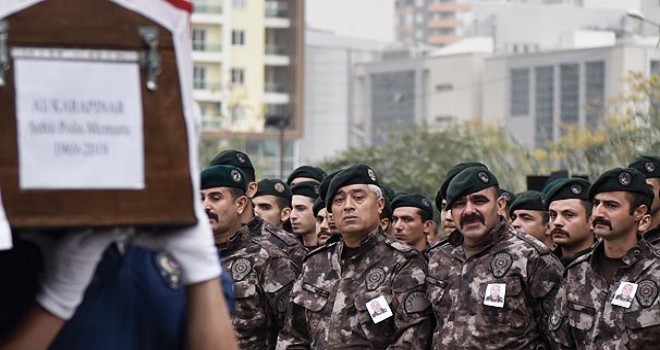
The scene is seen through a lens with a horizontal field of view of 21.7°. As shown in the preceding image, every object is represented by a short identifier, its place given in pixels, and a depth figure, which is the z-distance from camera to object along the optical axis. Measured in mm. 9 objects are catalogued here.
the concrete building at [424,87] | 120812
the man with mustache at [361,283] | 9109
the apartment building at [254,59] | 101688
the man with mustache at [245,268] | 9992
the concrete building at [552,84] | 102812
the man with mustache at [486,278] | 8828
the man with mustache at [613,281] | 8445
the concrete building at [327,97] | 127000
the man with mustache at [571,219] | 10188
